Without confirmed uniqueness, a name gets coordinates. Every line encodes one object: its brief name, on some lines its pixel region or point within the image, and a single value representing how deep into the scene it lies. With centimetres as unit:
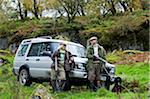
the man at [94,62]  1427
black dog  1339
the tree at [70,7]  4627
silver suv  1490
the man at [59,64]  1425
